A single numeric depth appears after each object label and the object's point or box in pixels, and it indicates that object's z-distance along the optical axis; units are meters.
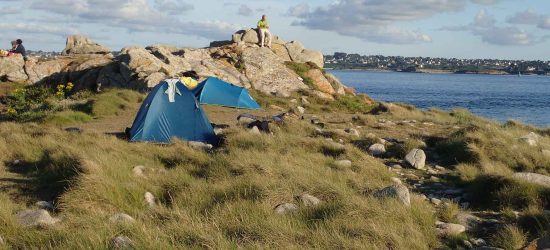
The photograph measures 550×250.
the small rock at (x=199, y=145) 12.45
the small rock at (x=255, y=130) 13.39
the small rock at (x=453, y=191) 9.17
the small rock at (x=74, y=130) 13.81
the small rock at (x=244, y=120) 16.35
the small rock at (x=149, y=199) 7.60
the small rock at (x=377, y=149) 12.48
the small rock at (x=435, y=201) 8.20
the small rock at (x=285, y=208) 6.89
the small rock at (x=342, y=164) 10.23
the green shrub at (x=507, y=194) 8.10
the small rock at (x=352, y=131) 14.49
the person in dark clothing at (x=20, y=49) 31.91
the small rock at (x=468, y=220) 7.01
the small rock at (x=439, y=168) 11.12
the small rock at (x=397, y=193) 7.32
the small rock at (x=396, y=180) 9.61
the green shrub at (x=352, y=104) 26.38
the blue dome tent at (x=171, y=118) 13.77
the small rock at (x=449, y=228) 6.48
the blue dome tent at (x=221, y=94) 20.69
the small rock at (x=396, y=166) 11.09
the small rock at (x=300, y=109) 22.70
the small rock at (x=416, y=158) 11.19
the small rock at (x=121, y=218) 5.94
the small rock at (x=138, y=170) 9.24
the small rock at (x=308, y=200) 7.18
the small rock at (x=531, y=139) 13.33
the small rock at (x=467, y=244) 6.10
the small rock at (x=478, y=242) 6.21
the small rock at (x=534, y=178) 8.71
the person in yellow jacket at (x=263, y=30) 30.20
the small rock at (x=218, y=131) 14.25
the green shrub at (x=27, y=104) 18.96
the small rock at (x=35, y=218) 6.25
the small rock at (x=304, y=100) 25.55
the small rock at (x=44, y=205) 7.59
